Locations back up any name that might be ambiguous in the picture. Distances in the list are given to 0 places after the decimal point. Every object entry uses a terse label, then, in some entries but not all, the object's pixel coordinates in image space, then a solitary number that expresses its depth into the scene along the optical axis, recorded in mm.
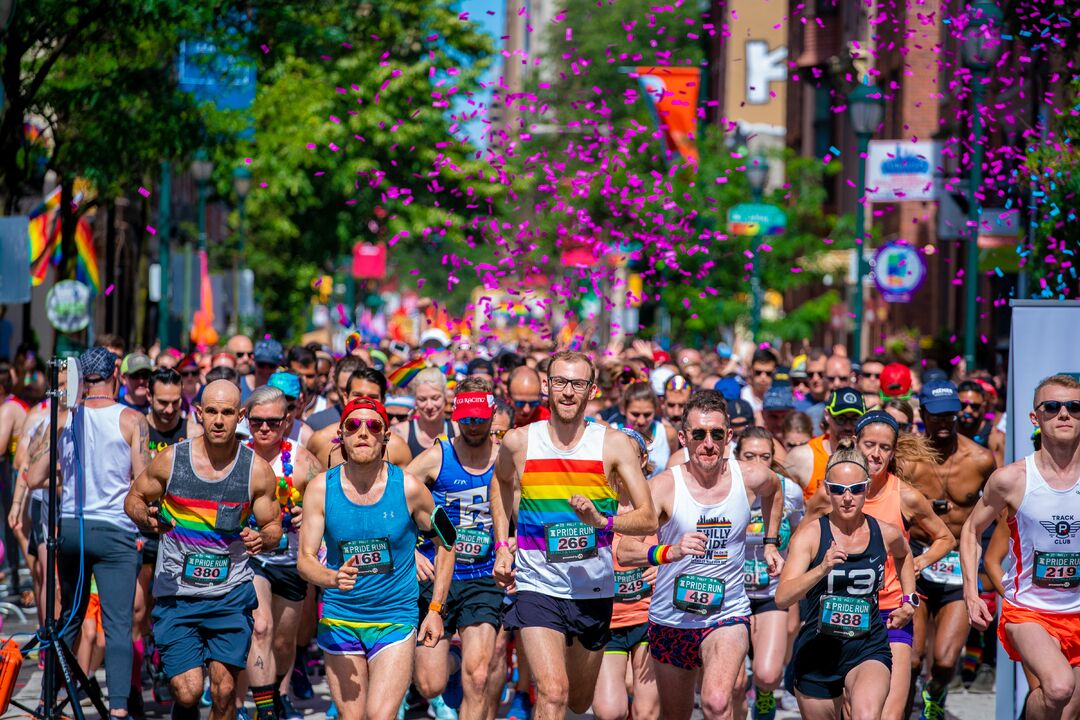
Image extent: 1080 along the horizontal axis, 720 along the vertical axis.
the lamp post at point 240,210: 62922
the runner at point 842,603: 15914
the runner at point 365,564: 15695
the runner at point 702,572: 16672
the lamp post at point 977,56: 32062
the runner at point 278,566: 18641
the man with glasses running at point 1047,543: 15766
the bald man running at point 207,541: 16562
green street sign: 50312
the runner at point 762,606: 18609
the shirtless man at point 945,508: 19187
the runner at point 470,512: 18156
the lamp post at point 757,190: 50906
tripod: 17594
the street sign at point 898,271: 44656
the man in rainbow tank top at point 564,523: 16437
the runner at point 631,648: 17500
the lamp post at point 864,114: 38562
